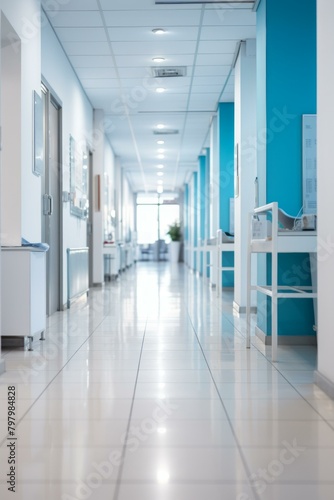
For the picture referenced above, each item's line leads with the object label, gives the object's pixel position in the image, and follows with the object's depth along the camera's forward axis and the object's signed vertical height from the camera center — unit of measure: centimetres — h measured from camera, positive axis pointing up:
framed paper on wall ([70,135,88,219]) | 775 +89
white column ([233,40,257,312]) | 686 +117
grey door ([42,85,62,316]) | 632 +47
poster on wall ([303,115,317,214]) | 489 +65
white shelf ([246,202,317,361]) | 403 -2
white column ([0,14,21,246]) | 450 +73
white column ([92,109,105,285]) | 1055 +64
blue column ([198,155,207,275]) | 1486 +119
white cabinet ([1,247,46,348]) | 431 -35
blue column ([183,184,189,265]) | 2264 +112
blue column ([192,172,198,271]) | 1709 +86
